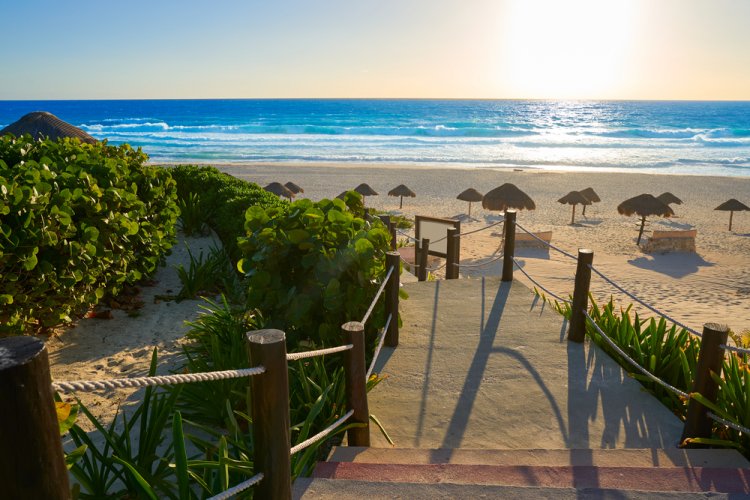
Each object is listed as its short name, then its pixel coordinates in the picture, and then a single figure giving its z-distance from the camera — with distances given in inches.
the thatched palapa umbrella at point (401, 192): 948.4
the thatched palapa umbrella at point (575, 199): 863.1
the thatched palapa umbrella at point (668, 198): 839.4
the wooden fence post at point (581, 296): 219.0
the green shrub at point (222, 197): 332.8
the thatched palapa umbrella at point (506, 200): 778.8
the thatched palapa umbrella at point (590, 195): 900.6
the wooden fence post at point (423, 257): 404.5
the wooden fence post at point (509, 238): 297.3
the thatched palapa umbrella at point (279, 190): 811.1
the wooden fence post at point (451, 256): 360.5
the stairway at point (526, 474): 108.3
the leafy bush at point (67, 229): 190.7
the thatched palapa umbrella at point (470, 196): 884.6
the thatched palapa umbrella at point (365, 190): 904.9
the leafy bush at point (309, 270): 192.7
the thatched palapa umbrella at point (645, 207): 741.3
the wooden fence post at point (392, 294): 211.9
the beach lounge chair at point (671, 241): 684.7
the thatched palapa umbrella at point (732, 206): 784.9
